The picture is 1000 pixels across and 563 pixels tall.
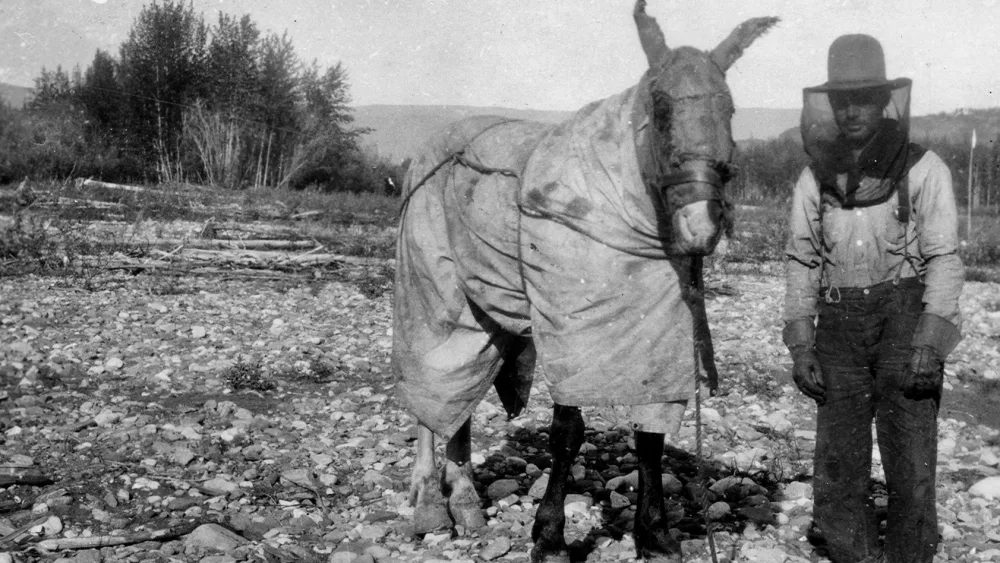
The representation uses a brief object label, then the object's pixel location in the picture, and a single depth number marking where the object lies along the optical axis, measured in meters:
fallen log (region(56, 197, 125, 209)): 16.38
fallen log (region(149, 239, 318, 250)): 13.78
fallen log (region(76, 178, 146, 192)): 20.50
